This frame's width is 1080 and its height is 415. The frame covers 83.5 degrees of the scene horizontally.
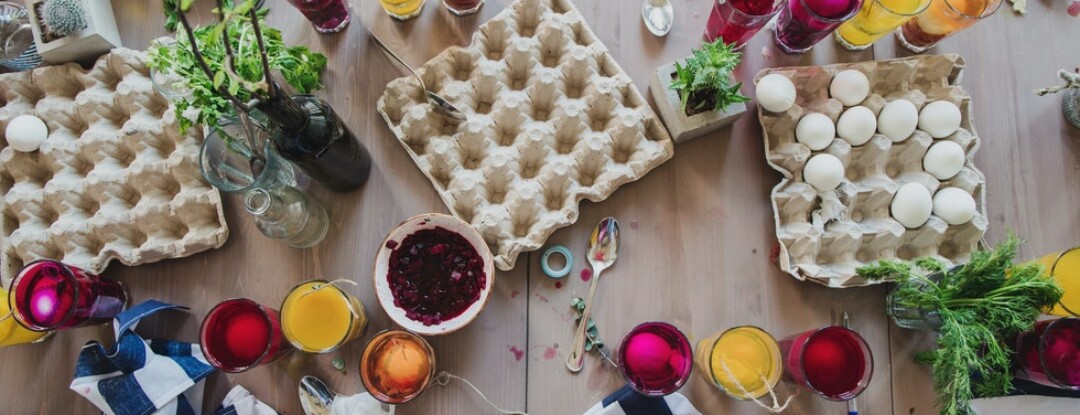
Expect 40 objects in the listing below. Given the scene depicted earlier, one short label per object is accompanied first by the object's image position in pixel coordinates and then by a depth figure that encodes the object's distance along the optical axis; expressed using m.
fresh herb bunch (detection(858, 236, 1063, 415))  0.83
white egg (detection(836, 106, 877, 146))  1.03
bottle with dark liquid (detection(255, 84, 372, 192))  0.80
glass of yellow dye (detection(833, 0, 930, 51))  0.98
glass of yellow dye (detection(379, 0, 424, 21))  1.07
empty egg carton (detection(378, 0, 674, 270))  1.04
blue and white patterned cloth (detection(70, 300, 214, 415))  0.97
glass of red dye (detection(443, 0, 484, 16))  1.10
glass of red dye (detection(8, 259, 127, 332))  0.92
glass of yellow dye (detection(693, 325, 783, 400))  0.93
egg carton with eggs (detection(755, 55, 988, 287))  1.02
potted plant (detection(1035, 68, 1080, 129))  1.03
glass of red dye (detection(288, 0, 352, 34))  1.05
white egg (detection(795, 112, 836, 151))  1.02
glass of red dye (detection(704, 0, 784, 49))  0.98
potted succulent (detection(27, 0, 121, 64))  1.03
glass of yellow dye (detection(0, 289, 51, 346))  0.97
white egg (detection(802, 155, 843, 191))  1.00
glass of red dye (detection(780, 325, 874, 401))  0.89
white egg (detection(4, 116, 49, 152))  1.04
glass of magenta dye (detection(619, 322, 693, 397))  0.92
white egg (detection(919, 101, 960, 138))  1.02
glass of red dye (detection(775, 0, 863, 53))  0.98
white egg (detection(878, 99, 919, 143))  1.03
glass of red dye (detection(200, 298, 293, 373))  0.92
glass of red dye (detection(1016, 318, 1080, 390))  0.88
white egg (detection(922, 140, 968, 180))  1.02
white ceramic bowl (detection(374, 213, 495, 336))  0.94
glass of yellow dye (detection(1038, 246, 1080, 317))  0.93
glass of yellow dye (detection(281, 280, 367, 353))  0.96
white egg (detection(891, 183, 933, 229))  1.00
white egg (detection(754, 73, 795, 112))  1.02
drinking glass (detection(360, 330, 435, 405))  0.92
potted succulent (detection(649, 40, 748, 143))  0.95
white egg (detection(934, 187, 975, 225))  1.00
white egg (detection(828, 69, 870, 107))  1.04
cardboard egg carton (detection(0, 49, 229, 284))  1.04
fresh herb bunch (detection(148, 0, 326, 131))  0.86
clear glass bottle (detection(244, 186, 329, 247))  0.94
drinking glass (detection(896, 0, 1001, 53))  1.00
